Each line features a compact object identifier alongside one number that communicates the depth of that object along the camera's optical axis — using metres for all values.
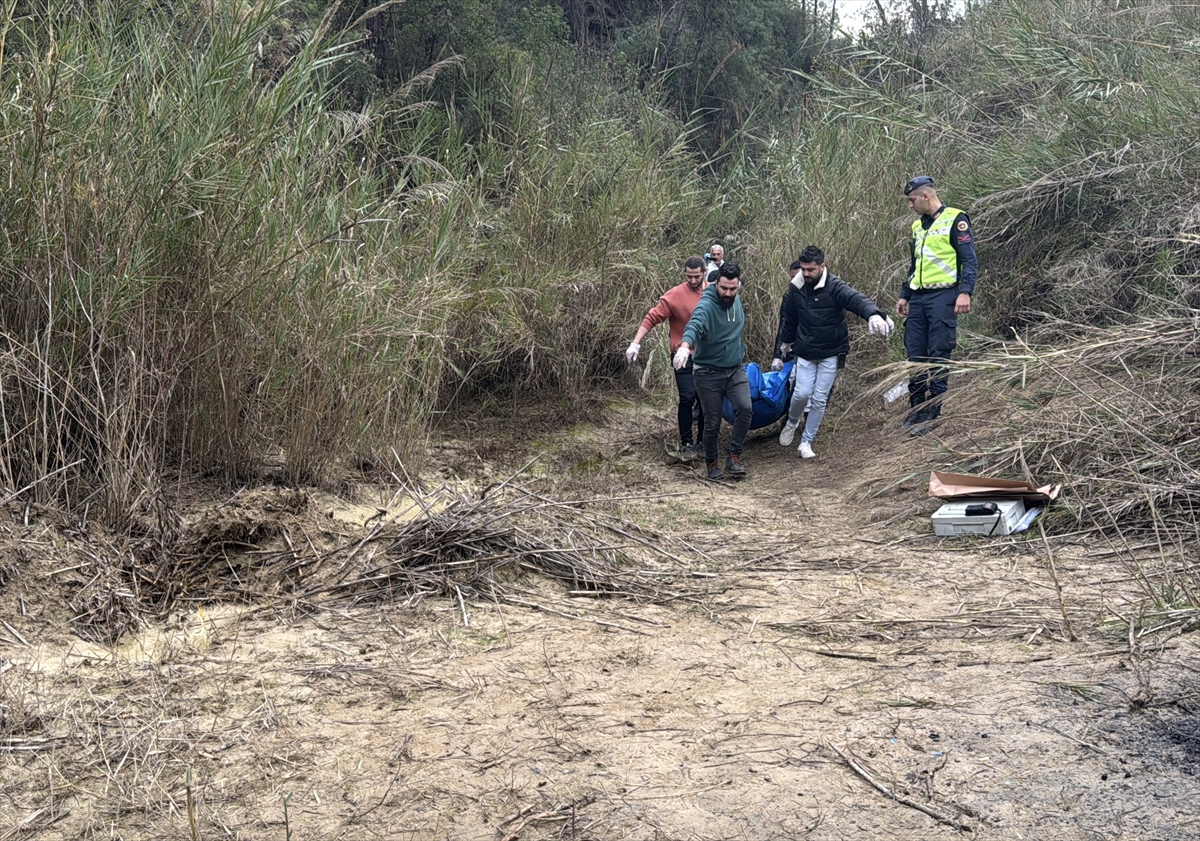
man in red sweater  8.60
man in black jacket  8.38
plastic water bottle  7.04
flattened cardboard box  5.96
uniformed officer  7.95
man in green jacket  8.09
